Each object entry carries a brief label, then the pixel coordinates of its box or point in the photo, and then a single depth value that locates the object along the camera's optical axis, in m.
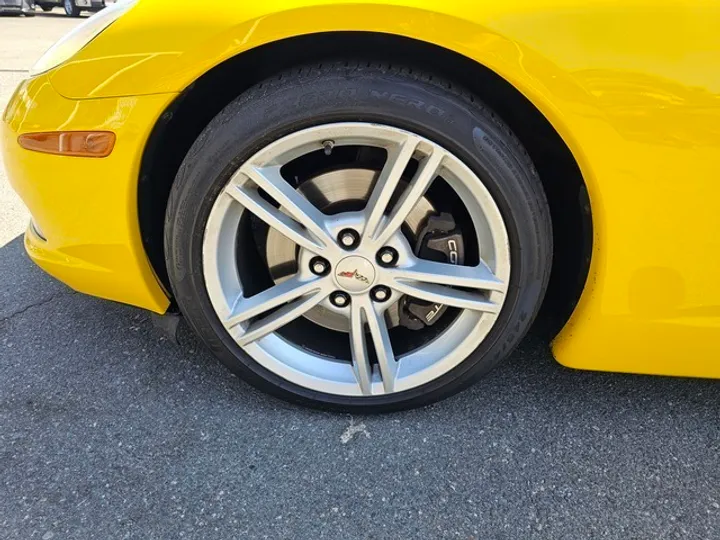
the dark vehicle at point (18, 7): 13.52
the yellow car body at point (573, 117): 1.20
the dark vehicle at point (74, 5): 14.70
